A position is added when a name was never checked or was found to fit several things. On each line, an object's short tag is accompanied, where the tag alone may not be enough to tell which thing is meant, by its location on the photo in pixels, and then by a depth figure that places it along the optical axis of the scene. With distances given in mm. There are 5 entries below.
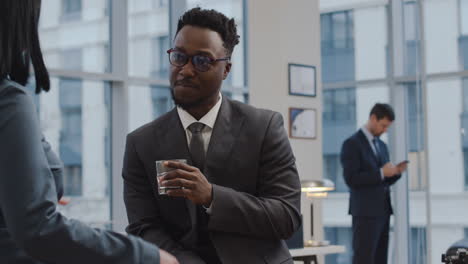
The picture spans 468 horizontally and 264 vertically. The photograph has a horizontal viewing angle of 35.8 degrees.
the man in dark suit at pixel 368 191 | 6441
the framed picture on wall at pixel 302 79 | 7039
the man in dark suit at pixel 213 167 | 1801
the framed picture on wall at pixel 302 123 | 7023
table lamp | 5664
